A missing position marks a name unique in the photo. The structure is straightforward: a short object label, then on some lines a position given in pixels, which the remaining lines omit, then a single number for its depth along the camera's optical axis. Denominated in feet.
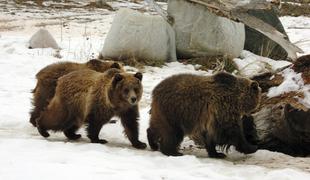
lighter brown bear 43.75
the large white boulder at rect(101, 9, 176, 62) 89.10
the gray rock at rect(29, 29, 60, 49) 100.78
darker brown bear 40.86
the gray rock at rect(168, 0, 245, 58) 90.99
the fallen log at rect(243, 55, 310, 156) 40.50
